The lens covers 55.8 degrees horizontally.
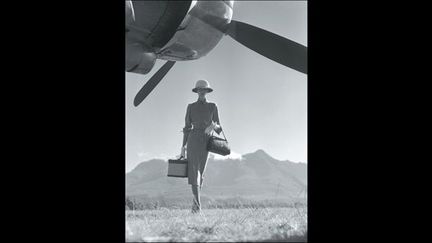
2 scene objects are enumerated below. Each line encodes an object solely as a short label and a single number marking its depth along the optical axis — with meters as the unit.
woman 5.54
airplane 3.17
